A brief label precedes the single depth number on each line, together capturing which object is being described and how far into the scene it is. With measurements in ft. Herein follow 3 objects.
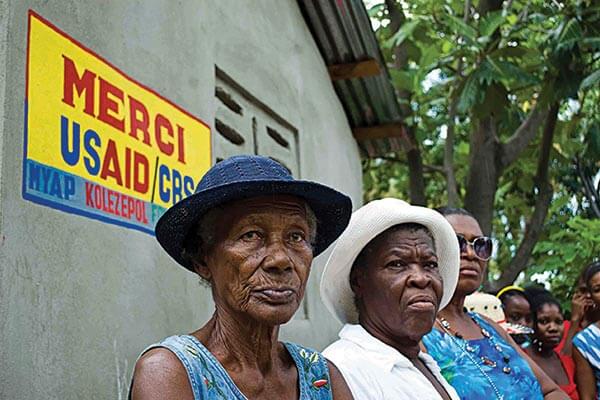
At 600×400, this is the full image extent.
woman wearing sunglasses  9.08
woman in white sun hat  7.86
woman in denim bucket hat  5.78
